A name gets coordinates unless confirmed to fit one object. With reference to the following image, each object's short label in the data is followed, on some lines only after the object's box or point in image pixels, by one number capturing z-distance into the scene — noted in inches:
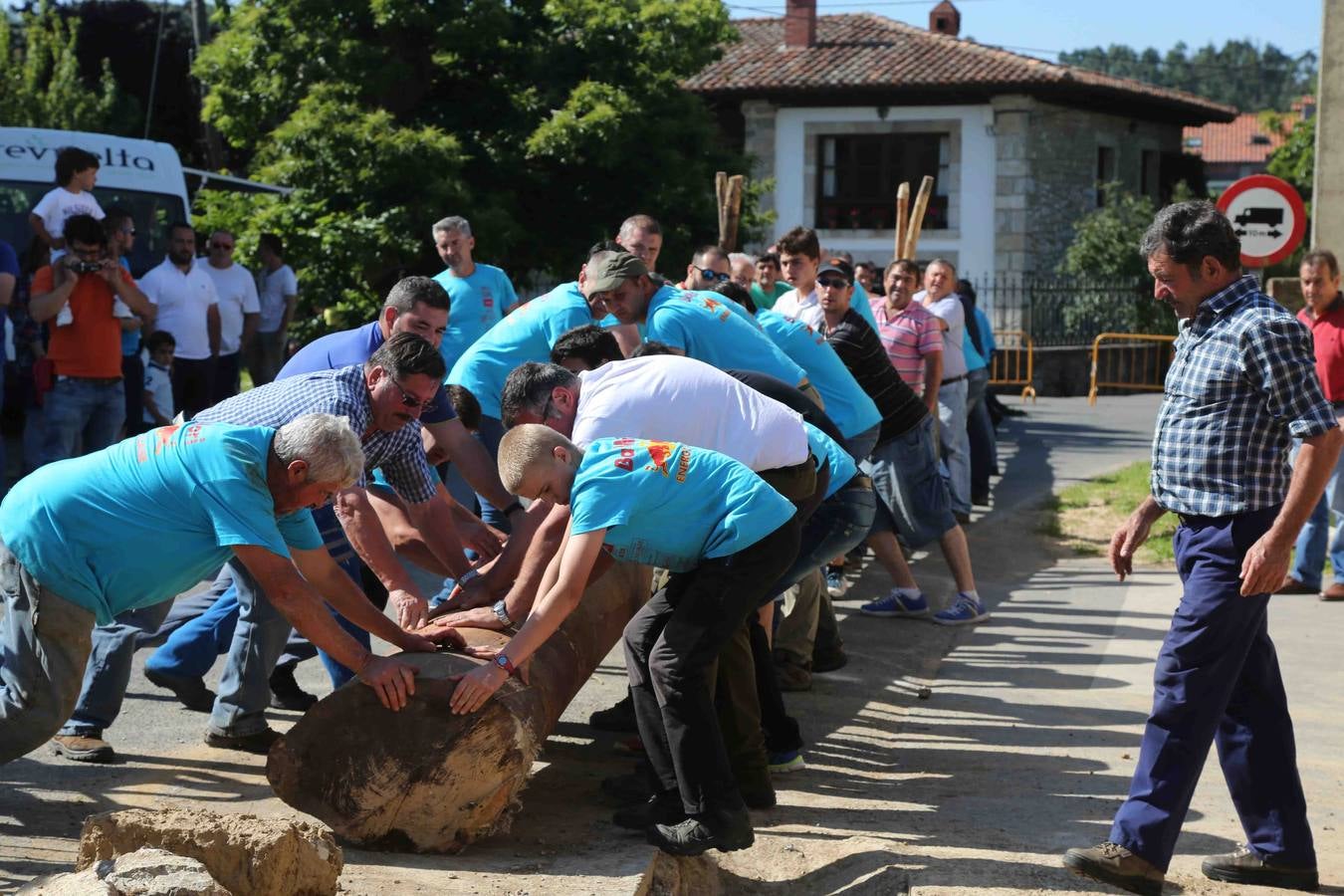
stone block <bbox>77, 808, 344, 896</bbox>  168.7
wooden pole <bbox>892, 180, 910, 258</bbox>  539.8
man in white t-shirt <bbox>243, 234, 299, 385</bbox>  589.6
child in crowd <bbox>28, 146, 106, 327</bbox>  442.9
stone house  1290.6
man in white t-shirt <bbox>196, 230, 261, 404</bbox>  527.5
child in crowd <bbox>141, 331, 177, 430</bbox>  485.7
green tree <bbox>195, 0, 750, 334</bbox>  746.8
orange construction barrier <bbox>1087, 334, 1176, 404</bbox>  1076.5
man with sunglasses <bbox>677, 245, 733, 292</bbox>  432.8
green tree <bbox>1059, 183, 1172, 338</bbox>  1103.6
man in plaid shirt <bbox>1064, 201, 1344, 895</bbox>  185.3
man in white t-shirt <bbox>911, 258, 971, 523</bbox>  462.3
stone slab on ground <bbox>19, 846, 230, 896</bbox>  146.6
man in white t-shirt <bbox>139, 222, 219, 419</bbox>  485.4
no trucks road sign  471.2
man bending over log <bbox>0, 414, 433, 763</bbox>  183.3
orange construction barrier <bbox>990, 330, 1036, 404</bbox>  1016.9
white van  506.6
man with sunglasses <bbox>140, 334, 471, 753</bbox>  217.9
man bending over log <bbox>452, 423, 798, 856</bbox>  189.2
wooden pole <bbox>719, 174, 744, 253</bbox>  521.3
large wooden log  199.8
